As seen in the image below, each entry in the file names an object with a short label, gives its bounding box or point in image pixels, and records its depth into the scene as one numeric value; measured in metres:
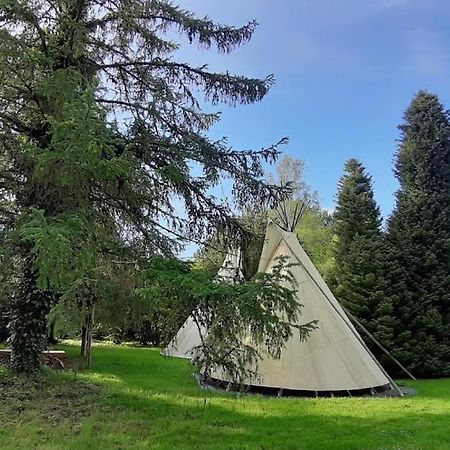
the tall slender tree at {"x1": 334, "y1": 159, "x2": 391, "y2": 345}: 13.32
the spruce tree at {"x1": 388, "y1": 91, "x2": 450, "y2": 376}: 13.12
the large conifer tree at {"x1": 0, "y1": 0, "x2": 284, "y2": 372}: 6.51
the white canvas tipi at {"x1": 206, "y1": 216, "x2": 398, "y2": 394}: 8.95
